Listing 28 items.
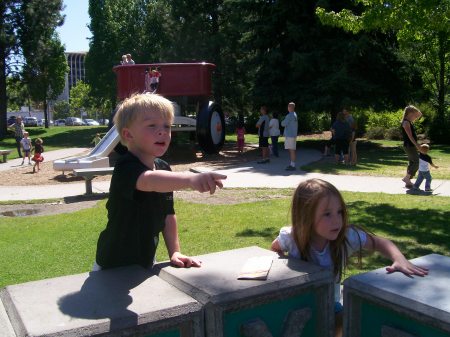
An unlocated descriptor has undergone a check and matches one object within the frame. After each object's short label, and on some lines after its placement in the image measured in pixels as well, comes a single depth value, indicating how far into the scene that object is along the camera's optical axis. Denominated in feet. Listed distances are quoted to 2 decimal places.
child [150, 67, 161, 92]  50.64
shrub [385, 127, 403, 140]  86.07
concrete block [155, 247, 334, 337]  6.67
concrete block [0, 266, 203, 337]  5.73
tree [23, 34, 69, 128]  114.62
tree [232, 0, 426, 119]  57.82
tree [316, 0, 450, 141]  25.44
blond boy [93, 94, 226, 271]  7.47
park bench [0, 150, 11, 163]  61.79
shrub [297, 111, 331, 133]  102.83
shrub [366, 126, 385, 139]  89.15
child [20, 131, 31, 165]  57.26
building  442.26
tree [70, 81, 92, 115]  268.21
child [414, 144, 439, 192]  30.66
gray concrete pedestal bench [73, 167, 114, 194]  33.63
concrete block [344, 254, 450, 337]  6.44
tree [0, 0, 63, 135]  110.01
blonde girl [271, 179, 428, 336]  8.57
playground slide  40.63
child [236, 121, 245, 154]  59.52
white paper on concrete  7.24
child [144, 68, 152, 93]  50.90
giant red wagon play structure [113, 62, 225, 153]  51.29
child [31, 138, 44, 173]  49.49
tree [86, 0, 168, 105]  131.13
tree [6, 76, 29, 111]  124.79
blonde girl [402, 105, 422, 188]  30.42
